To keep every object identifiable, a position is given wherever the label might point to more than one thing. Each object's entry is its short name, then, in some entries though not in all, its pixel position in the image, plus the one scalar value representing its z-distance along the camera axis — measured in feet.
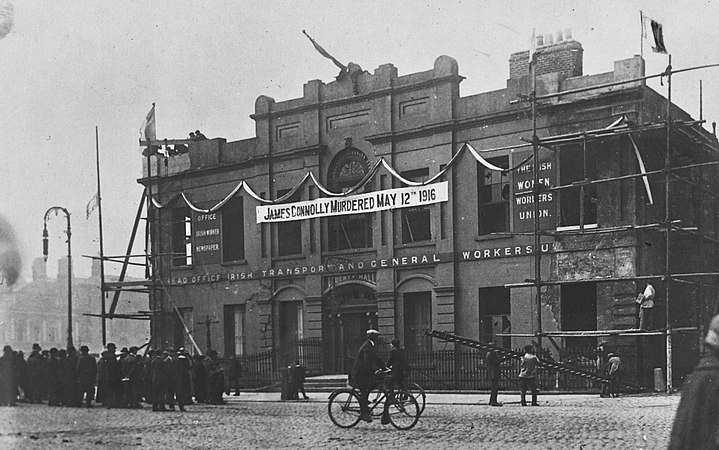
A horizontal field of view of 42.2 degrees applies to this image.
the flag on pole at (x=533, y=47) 82.12
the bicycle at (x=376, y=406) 49.78
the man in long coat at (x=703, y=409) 15.03
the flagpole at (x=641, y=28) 72.90
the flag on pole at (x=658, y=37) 71.10
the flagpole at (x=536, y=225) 78.07
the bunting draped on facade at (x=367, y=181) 77.12
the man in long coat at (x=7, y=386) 47.28
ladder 70.85
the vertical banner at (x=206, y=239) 107.65
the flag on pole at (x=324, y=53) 89.00
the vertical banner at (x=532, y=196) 82.64
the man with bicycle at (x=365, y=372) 49.37
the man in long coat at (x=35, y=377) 67.26
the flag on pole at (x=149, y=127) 101.58
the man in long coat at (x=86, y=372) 70.08
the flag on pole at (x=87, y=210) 65.62
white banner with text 87.86
